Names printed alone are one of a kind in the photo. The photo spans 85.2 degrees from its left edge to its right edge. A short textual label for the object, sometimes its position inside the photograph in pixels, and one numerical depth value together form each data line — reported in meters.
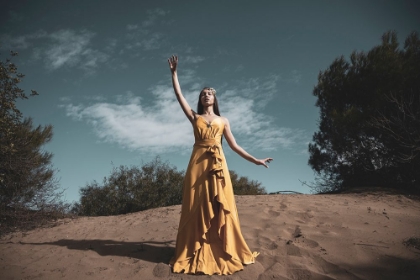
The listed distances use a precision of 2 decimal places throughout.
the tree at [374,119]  8.46
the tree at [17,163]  6.31
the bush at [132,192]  11.23
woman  2.76
